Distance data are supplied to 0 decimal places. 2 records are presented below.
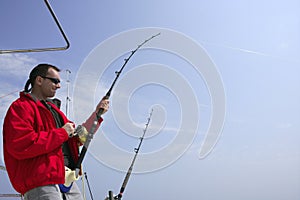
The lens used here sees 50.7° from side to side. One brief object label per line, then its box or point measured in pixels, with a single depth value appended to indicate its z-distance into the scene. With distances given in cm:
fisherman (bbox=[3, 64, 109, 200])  197
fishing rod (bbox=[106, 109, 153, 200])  517
